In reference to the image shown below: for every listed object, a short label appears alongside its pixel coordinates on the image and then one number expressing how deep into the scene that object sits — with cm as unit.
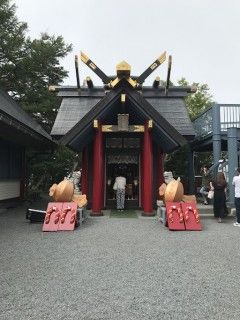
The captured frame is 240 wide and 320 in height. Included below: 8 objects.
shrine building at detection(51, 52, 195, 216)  852
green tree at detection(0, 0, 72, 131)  1487
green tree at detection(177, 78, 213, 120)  1990
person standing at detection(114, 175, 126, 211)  918
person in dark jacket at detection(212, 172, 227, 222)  768
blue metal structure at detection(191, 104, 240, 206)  890
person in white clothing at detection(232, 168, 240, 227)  718
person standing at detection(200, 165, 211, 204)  1120
